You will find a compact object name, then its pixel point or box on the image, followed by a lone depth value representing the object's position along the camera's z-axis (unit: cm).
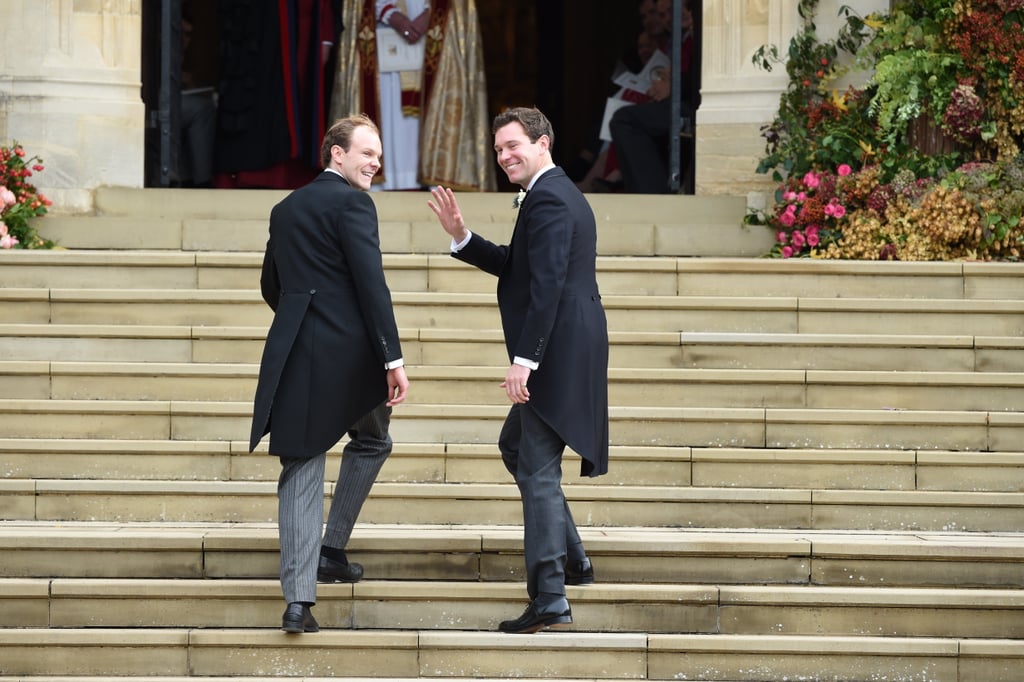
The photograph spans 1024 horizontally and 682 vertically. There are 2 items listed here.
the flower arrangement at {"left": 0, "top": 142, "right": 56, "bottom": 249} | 1827
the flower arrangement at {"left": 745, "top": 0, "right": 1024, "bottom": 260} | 1755
